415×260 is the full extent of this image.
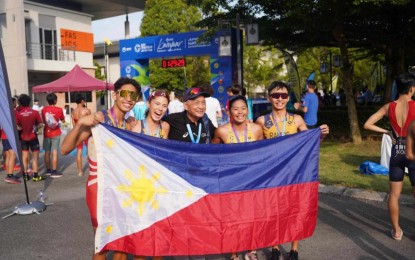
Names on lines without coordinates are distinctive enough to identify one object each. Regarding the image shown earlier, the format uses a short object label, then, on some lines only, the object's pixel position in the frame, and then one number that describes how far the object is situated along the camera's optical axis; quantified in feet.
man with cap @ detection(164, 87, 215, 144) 13.73
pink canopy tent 56.24
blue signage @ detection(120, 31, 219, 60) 66.85
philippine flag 11.77
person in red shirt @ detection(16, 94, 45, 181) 29.40
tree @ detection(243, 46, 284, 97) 139.44
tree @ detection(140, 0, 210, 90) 114.32
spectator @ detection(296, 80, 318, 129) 34.86
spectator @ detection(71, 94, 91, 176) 30.42
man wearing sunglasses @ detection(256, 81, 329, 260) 14.33
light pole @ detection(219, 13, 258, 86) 43.09
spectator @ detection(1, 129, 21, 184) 29.53
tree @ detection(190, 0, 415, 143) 34.60
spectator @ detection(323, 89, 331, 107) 96.37
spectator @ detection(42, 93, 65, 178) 30.55
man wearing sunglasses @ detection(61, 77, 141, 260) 11.16
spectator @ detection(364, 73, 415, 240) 15.34
